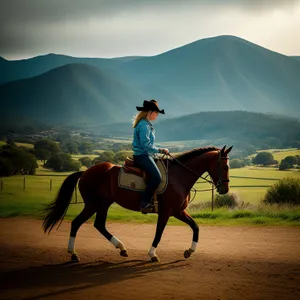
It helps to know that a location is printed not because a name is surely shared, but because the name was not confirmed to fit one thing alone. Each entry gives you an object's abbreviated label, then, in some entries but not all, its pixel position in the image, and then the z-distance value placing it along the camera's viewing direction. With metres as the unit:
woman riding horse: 7.96
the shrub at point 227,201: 19.45
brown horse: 8.11
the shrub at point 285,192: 18.88
